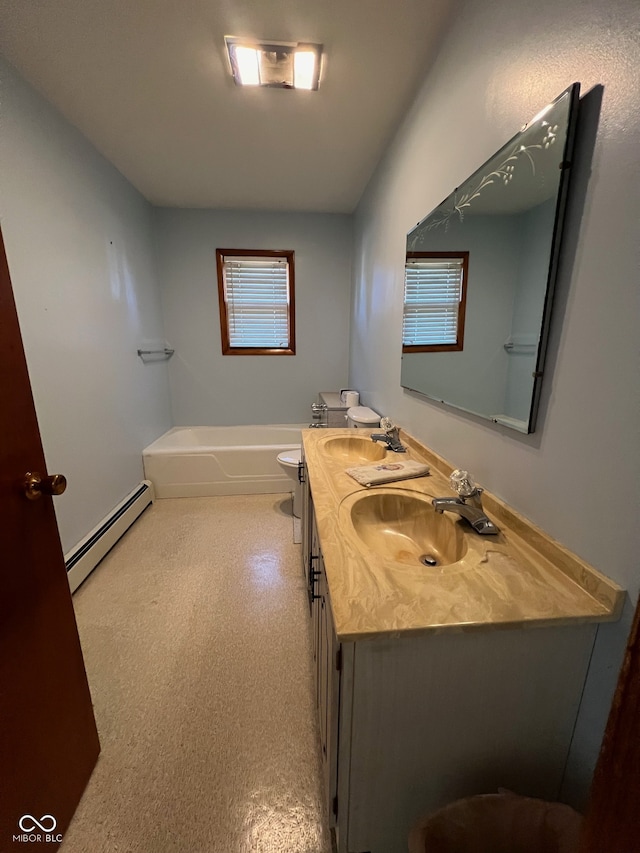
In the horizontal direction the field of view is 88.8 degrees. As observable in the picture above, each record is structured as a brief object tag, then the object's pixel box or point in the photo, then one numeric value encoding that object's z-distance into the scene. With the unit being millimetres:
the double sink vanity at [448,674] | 649
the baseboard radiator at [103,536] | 1883
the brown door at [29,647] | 751
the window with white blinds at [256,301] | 3451
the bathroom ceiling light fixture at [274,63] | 1419
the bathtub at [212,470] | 2990
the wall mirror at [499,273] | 804
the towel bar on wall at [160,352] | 2922
